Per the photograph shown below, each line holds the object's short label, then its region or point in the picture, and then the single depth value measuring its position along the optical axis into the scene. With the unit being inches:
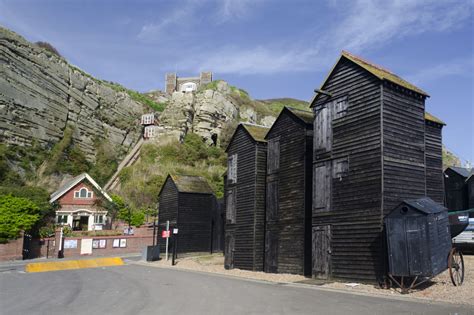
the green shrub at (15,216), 1448.1
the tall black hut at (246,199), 1123.9
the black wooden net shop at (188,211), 1562.5
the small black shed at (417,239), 649.6
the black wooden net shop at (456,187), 1386.0
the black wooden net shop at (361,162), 757.3
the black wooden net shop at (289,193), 956.0
